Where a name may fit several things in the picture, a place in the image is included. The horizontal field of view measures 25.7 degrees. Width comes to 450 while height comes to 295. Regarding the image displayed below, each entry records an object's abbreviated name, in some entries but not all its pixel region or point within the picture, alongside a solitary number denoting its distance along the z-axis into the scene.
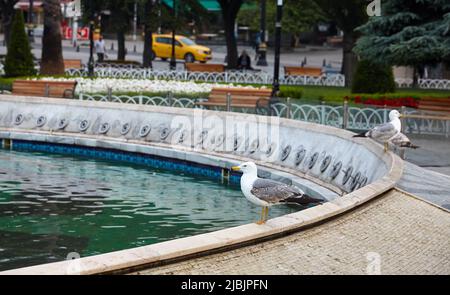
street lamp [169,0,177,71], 46.22
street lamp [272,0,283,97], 28.53
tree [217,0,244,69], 47.38
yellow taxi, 60.69
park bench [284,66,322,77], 44.82
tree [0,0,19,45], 52.91
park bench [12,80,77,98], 27.80
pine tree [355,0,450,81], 26.31
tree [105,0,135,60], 48.05
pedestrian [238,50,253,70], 48.12
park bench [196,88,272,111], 25.72
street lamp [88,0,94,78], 37.09
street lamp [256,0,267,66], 56.98
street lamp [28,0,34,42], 71.15
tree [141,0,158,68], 45.19
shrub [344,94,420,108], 28.42
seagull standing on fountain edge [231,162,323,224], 11.59
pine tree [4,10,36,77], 34.53
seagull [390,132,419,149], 17.52
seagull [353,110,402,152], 17.38
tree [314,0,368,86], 39.53
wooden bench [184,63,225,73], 43.94
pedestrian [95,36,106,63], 51.09
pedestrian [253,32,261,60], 61.64
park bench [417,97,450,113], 25.59
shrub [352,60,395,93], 32.41
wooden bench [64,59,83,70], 43.59
